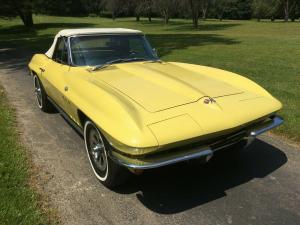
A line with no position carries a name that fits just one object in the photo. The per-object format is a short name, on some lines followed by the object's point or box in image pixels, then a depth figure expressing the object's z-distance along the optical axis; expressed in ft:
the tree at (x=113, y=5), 120.63
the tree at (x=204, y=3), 80.19
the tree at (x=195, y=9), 79.04
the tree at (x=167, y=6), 89.79
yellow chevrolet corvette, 7.49
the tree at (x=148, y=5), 110.24
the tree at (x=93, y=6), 178.08
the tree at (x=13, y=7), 56.86
